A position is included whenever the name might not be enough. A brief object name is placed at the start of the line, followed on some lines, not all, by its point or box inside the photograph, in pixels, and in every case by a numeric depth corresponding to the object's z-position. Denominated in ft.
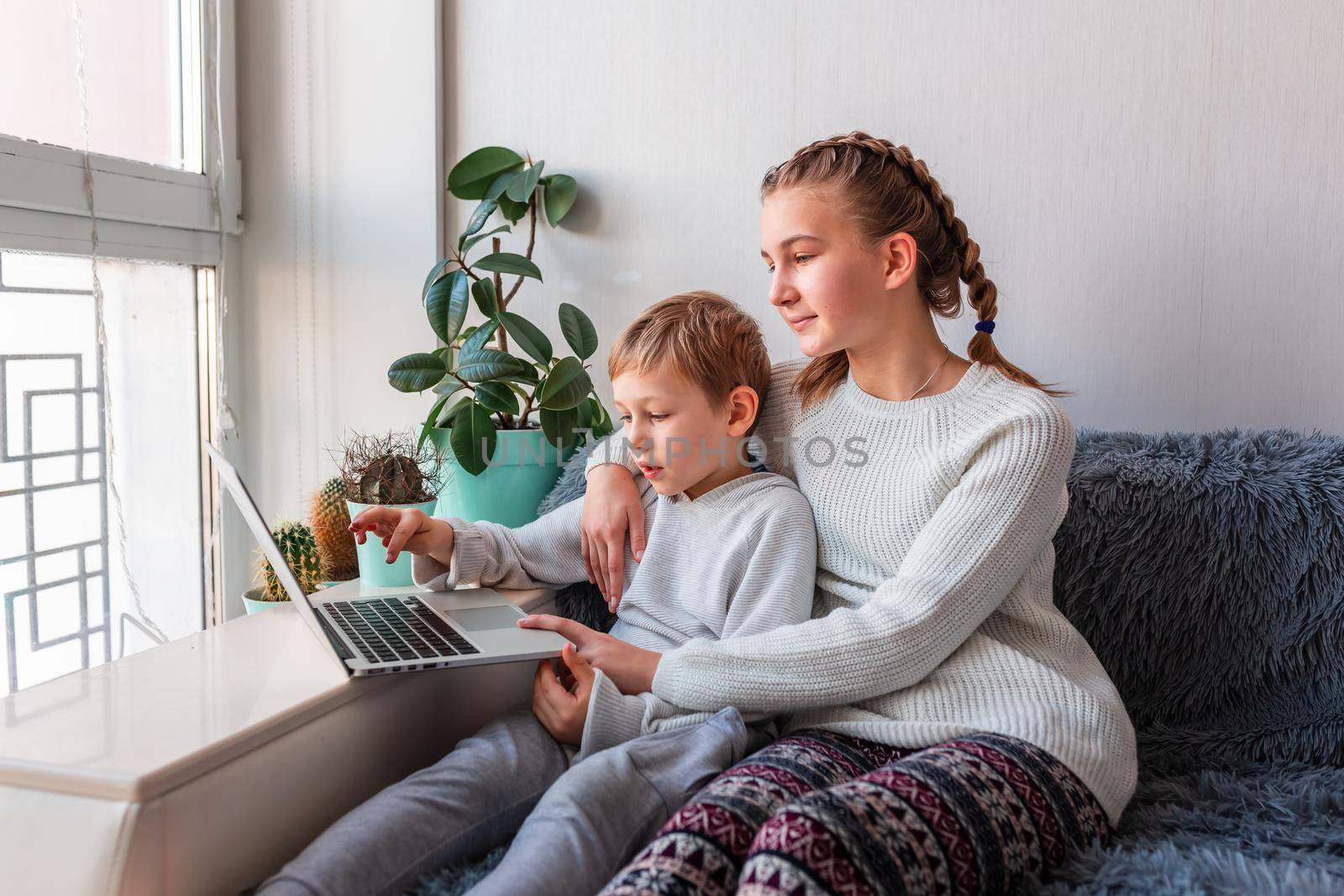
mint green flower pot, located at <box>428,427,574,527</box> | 5.05
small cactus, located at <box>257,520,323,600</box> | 5.40
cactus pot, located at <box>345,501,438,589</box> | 4.70
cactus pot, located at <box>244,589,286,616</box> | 5.32
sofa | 3.56
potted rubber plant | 4.93
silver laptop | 3.24
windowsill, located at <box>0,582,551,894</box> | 2.36
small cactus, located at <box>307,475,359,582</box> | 5.24
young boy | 2.74
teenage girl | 2.43
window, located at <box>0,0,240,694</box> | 5.00
